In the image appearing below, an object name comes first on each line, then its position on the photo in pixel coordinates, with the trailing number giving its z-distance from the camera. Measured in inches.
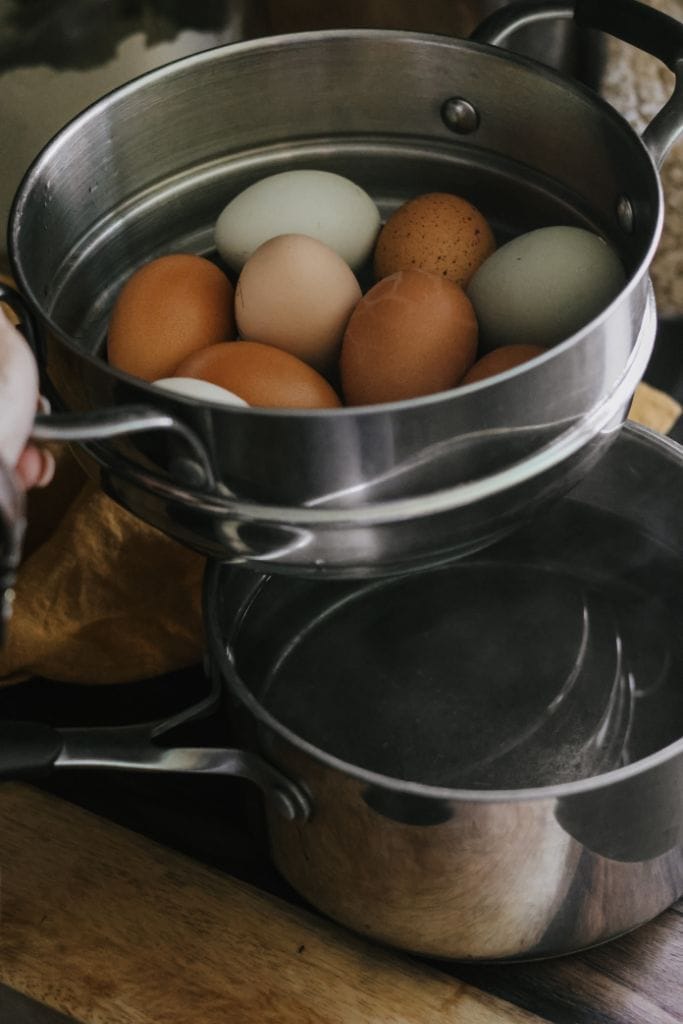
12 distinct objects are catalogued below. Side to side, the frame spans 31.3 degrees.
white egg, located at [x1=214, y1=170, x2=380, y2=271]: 25.6
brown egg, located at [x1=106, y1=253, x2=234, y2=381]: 23.7
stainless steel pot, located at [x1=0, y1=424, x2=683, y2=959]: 21.3
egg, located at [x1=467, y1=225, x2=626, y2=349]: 23.6
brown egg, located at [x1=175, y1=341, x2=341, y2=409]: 22.1
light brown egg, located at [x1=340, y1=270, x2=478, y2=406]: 22.5
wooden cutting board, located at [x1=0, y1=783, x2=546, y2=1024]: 23.7
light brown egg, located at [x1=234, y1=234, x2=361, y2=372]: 23.6
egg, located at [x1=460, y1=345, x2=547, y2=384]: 22.8
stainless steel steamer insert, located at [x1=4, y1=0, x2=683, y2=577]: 18.6
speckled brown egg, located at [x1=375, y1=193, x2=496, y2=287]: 25.4
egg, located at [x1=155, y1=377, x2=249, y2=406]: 21.0
